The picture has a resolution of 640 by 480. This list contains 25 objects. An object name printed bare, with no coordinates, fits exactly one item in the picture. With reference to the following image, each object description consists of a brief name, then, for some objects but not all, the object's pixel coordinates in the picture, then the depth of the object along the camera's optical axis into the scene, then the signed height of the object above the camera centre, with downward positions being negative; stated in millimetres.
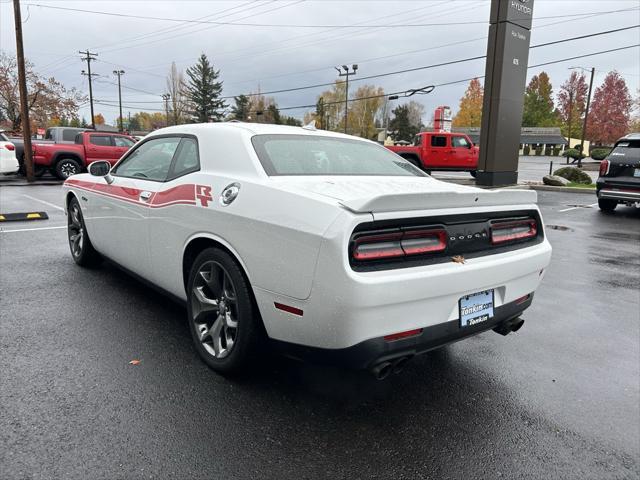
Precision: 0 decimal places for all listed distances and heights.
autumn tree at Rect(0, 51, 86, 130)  33562 +2659
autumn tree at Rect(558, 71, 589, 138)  73688 +7823
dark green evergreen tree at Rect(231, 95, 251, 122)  82562 +5949
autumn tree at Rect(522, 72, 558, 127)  80375 +7729
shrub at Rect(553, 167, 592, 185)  19094 -947
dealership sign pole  16047 +2089
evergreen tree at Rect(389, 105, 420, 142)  81750 +3428
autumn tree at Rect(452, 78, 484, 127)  78562 +6792
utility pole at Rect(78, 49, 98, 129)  52888 +8671
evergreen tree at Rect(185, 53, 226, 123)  72688 +7434
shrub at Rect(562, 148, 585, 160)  49978 -328
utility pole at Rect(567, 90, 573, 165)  67812 +7269
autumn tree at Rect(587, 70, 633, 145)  66625 +5654
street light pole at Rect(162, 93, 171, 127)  64488 +5313
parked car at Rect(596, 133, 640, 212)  10594 -475
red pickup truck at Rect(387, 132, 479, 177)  21484 -215
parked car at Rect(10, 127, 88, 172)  17562 -28
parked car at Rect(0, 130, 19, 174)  14062 -627
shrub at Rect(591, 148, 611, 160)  52469 -254
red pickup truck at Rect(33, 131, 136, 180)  16266 -506
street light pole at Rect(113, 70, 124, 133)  62594 +8507
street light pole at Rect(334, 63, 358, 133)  48219 +7583
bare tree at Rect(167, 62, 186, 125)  63656 +6307
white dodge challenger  2193 -548
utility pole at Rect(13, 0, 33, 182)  15219 +1350
